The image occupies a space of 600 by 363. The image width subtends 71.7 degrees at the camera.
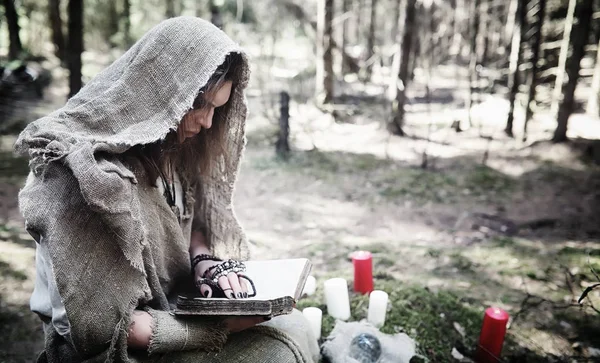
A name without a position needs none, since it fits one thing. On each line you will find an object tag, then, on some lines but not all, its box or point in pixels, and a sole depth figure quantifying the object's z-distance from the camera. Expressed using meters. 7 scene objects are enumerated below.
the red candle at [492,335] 2.64
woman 1.42
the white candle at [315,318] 2.64
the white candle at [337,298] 2.92
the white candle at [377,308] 2.83
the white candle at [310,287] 3.28
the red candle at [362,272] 3.24
